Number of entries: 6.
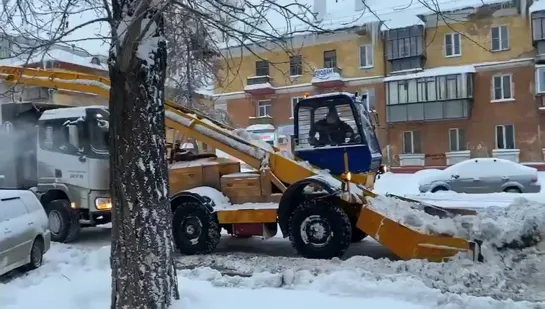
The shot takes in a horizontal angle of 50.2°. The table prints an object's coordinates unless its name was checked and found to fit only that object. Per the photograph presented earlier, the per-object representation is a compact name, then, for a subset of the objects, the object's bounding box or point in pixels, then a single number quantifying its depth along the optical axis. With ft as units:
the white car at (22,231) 28.71
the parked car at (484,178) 67.56
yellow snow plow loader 31.55
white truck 39.70
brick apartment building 110.52
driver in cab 34.45
